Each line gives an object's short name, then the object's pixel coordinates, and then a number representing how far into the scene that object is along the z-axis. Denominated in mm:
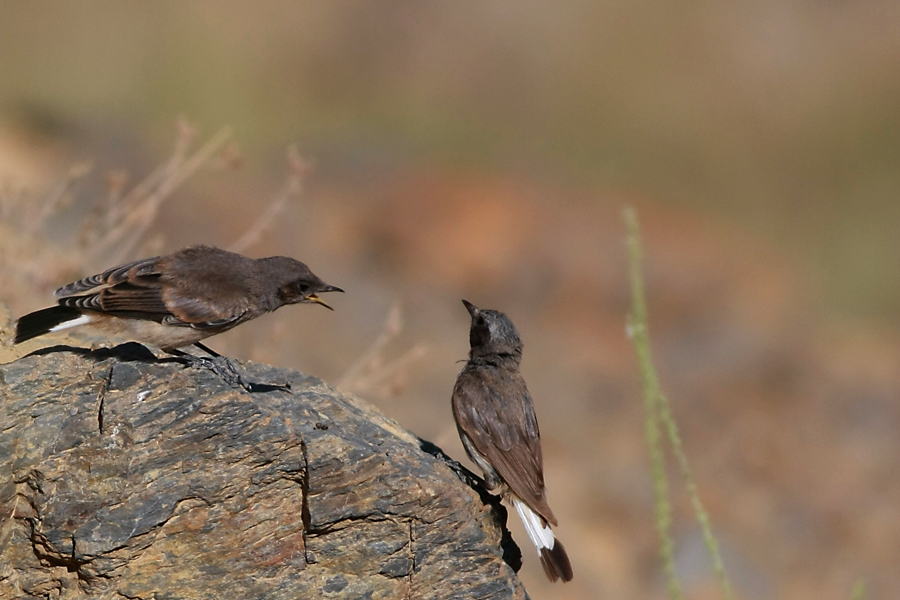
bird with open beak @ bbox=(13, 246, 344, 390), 12000
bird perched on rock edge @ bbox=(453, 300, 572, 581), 12687
